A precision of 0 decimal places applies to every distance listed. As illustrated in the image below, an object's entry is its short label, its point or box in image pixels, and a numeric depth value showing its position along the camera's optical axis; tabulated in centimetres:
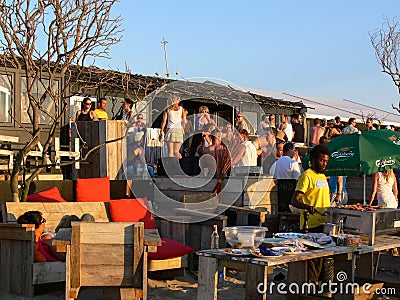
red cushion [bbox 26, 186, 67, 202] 838
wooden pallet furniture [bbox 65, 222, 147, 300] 555
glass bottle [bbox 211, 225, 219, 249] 676
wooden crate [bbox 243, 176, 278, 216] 917
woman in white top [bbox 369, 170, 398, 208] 956
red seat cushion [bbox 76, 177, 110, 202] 892
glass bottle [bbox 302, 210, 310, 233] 639
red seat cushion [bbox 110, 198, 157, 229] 815
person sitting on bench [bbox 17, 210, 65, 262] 684
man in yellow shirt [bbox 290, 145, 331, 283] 633
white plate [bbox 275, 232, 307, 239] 553
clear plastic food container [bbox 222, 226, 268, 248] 491
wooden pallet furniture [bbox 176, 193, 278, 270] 809
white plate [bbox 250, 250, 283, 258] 468
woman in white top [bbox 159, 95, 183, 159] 1188
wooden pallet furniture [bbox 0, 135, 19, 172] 995
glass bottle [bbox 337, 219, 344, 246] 546
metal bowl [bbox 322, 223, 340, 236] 574
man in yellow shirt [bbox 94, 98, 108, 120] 1194
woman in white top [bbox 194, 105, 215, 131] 1213
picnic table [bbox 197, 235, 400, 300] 461
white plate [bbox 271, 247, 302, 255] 484
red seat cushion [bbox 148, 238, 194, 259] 723
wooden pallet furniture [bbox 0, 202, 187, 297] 668
